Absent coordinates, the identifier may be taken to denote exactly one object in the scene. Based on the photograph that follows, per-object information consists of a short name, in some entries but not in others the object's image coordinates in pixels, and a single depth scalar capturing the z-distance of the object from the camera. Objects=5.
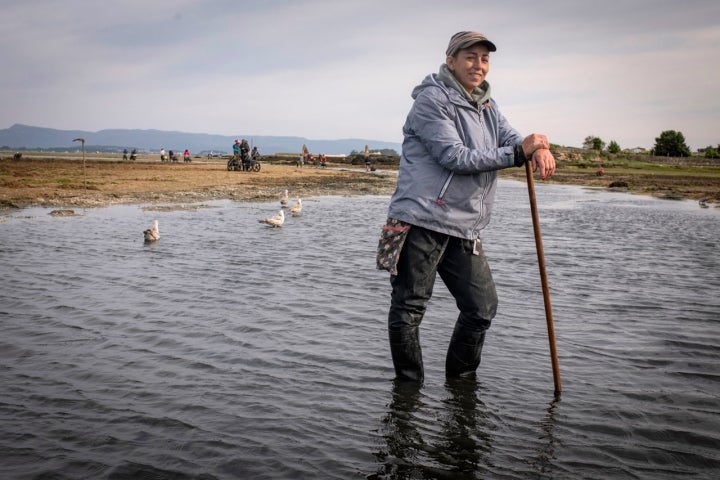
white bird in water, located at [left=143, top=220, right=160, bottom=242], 12.38
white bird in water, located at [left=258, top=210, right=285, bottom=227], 15.90
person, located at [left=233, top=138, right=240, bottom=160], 43.03
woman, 4.32
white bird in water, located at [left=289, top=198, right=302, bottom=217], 19.06
